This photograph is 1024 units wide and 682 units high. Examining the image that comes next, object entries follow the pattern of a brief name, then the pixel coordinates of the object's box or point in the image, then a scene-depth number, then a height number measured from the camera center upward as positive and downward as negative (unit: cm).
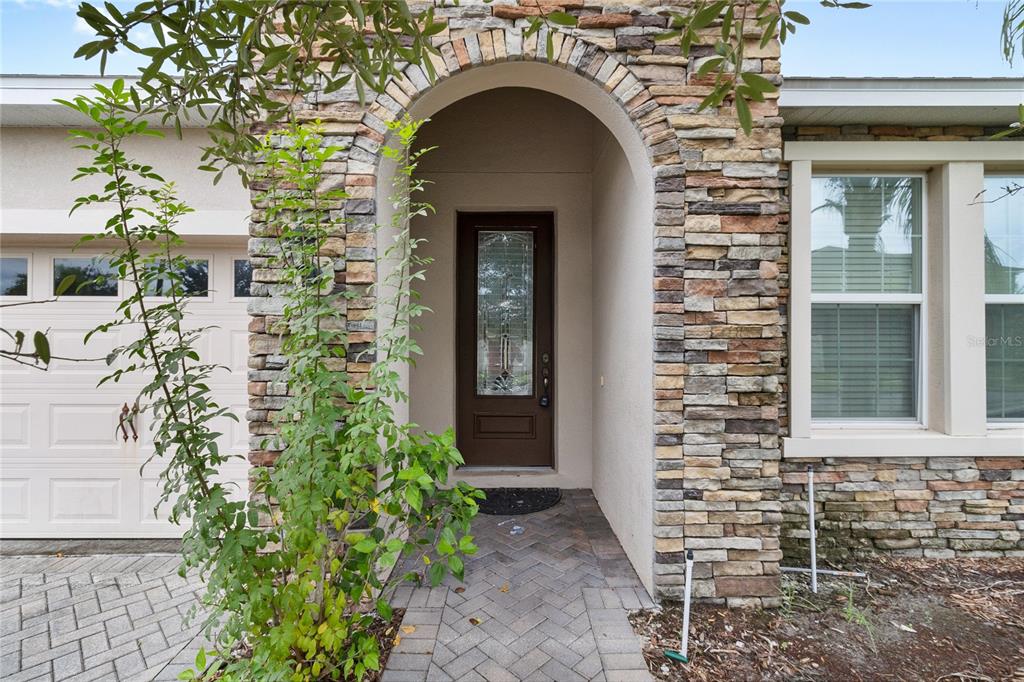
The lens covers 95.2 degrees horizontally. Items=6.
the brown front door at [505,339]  419 +11
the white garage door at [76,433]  330 -59
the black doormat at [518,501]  353 -118
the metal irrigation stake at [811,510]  255 -87
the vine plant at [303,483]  170 -52
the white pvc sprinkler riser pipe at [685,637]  201 -125
